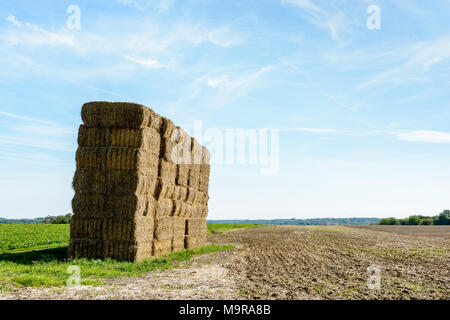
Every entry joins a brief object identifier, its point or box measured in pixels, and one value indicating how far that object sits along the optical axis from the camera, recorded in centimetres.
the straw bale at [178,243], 2089
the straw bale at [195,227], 2327
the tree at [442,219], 10462
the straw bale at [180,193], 2072
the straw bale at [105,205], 1591
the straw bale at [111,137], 1628
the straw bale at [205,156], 2710
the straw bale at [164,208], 1817
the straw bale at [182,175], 2112
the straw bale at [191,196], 2286
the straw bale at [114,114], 1623
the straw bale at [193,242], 2303
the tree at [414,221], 10741
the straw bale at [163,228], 1820
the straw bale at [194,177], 2330
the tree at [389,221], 11052
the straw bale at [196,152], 2378
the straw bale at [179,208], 2044
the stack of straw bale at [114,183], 1591
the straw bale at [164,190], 1820
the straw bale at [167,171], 1846
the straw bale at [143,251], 1602
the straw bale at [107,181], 1603
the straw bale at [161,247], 1803
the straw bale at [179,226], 2083
